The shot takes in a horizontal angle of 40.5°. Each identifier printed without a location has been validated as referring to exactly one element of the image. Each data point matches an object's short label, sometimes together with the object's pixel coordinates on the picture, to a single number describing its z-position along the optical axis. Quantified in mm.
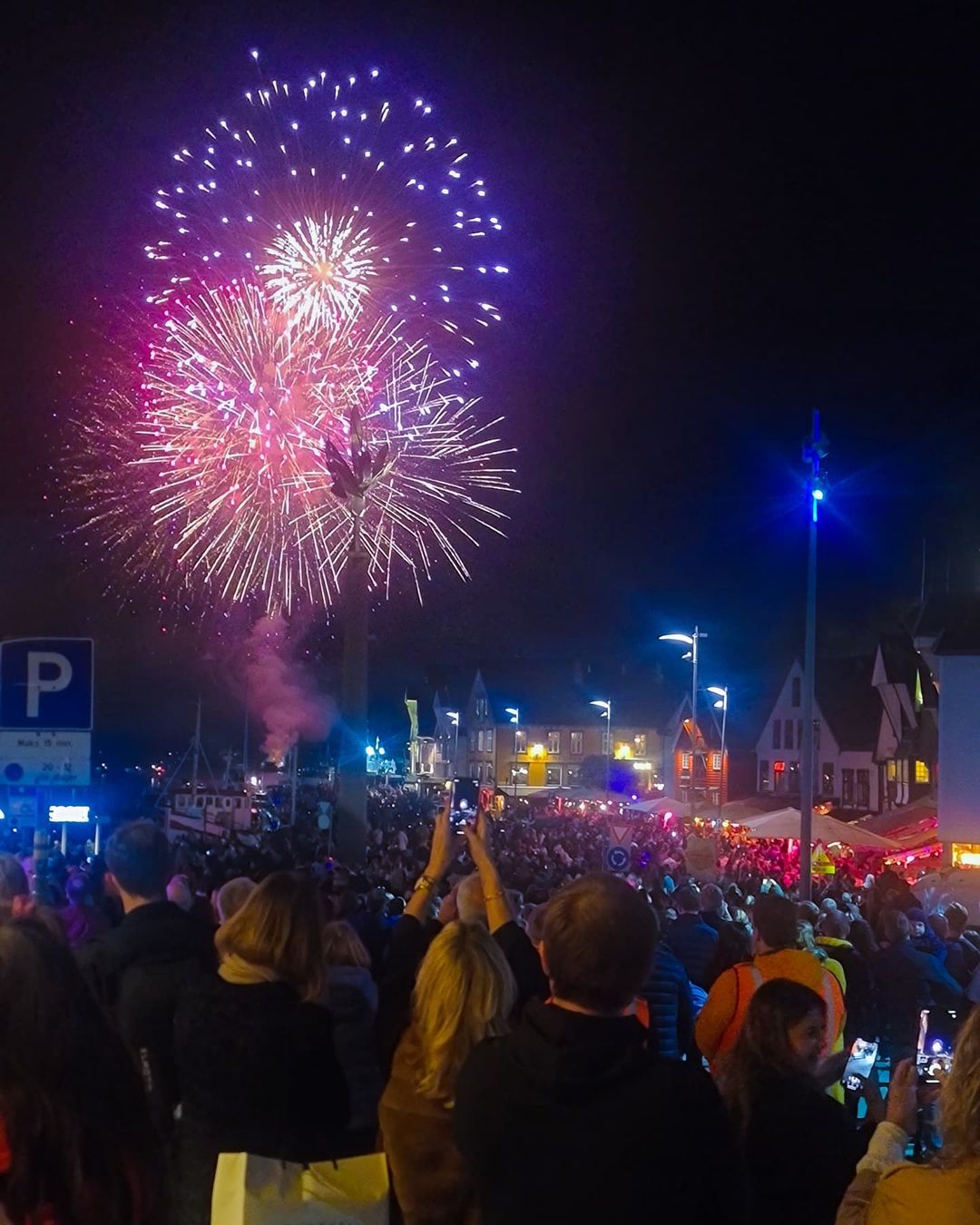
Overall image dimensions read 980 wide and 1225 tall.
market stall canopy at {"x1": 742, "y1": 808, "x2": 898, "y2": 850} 33469
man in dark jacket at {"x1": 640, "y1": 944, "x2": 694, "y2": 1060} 7145
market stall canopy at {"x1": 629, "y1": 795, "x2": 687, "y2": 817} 48438
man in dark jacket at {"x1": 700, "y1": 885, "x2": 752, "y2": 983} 8516
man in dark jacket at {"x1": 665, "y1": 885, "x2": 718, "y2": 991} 10969
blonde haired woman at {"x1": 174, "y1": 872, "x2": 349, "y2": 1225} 4316
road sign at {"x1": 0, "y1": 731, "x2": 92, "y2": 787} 10891
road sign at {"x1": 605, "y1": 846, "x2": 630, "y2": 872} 21484
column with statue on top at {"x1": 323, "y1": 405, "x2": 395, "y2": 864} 33375
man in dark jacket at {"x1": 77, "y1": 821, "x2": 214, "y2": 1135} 4836
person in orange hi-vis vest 6508
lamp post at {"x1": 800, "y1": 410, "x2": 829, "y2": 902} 18609
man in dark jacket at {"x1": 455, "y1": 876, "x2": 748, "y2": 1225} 3123
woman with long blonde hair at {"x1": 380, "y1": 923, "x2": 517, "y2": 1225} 4406
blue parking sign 10016
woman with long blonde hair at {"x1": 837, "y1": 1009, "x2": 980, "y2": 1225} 3113
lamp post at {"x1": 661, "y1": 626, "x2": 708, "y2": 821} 34531
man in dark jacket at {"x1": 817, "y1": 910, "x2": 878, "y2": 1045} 10578
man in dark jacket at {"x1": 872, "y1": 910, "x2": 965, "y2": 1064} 11242
